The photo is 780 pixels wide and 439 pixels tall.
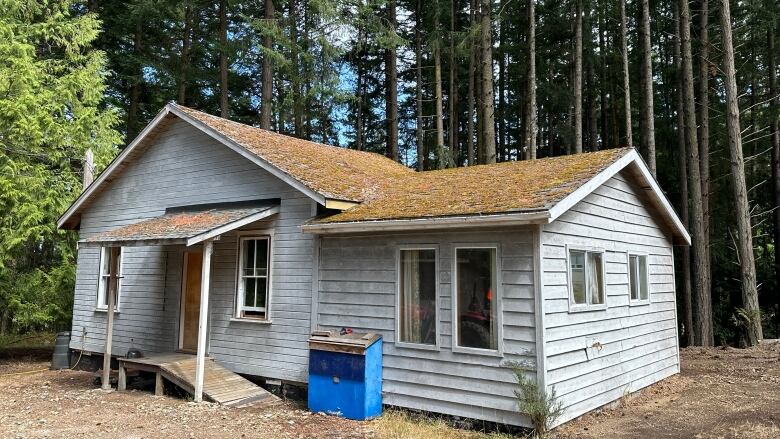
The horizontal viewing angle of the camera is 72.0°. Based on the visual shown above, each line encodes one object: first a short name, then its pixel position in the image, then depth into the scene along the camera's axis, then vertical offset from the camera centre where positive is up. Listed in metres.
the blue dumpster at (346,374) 7.59 -1.27
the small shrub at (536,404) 6.41 -1.39
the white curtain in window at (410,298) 7.79 -0.17
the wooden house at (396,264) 7.06 +0.37
